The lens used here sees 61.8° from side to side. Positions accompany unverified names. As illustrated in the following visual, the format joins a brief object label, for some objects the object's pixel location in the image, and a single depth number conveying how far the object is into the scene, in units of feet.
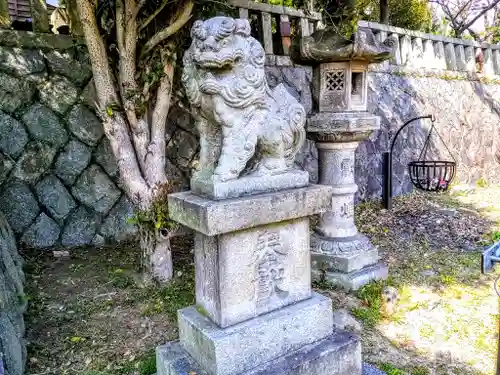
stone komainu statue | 7.51
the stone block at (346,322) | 11.35
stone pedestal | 7.63
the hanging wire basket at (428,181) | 17.71
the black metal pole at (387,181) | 23.63
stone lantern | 13.51
